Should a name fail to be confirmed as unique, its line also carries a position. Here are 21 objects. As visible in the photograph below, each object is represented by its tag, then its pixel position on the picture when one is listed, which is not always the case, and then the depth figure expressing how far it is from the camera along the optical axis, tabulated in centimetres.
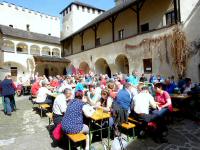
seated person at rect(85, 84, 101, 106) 504
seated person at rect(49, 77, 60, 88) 988
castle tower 2284
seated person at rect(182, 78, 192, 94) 615
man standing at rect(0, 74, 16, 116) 701
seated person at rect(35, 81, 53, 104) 671
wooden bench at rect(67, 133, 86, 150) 330
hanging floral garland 902
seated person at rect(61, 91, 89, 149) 345
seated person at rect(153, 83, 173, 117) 434
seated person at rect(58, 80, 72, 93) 708
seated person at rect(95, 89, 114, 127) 439
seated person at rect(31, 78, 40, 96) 836
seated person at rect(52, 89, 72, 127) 412
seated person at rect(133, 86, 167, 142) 409
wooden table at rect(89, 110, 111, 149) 384
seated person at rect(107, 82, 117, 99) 454
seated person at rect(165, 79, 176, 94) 663
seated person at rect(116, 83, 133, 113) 414
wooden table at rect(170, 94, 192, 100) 541
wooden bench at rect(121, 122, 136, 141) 399
